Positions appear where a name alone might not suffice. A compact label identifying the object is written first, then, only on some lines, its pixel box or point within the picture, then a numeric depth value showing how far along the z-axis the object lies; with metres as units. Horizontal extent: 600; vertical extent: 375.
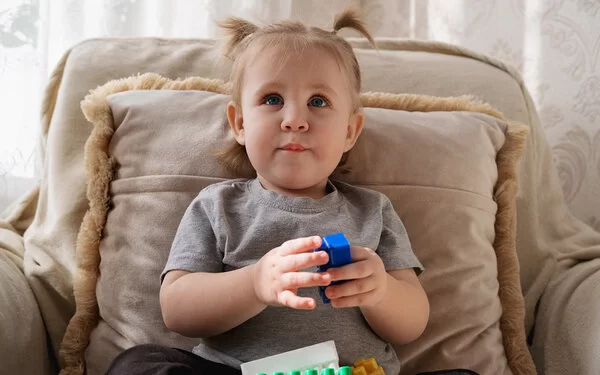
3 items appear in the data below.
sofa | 1.17
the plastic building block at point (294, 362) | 0.94
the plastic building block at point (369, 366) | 0.95
